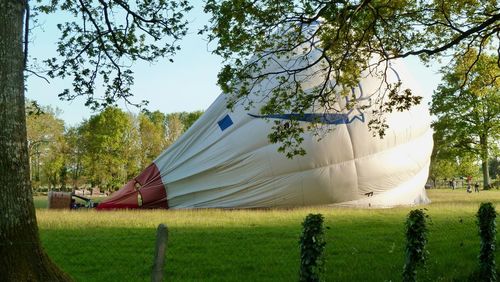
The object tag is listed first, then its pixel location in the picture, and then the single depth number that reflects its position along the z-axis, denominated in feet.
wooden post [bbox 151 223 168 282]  15.70
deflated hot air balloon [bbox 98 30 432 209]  60.64
